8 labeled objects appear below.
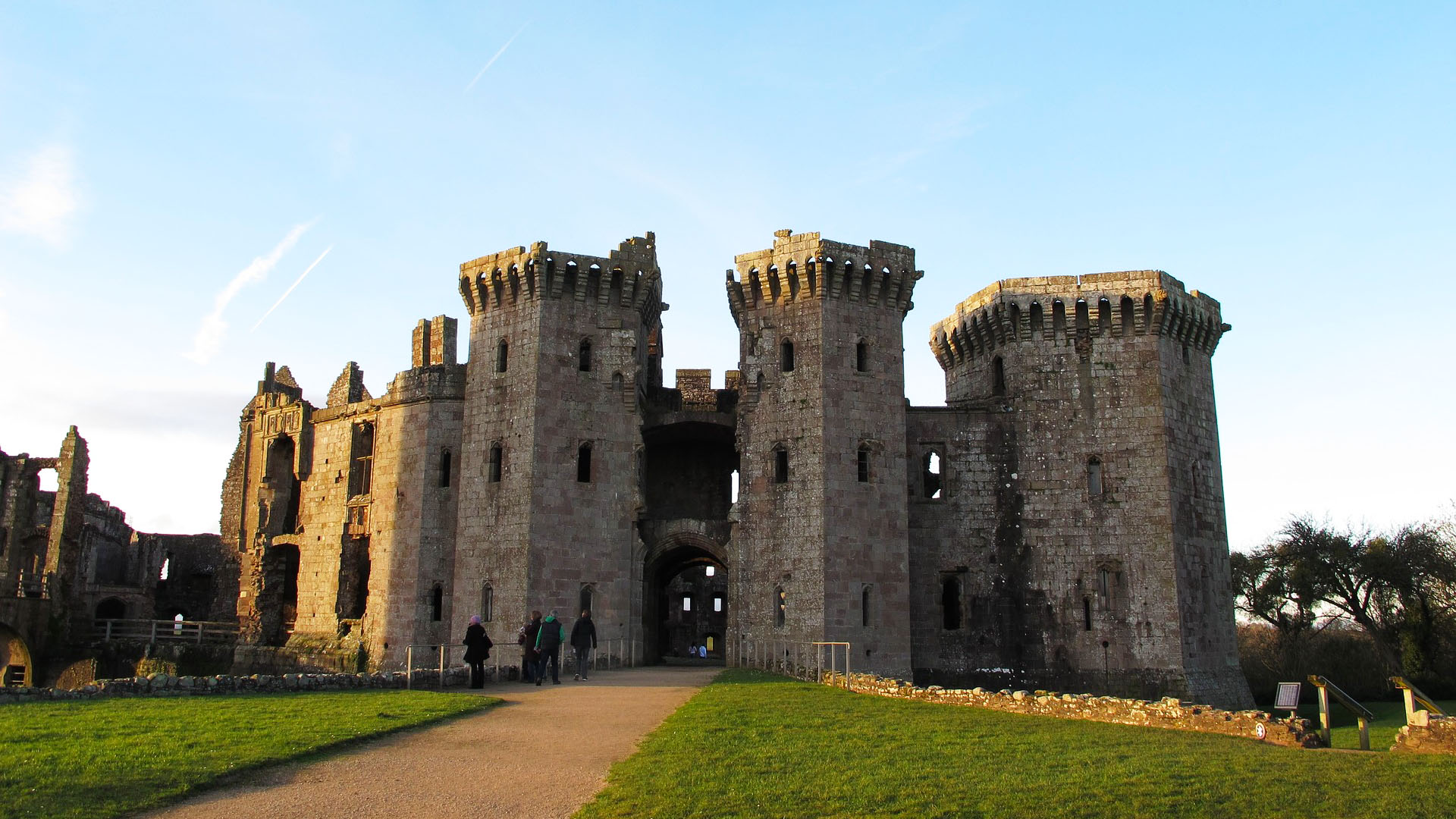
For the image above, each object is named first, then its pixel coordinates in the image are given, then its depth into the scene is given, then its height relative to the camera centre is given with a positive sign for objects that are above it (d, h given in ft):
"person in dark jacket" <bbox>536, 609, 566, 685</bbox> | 78.18 -1.59
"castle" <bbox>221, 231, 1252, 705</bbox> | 104.37 +13.67
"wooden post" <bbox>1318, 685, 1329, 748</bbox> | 56.59 -4.55
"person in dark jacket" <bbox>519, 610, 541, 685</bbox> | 79.30 -2.01
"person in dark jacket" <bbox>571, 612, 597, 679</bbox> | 81.56 -1.27
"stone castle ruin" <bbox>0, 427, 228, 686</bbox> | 136.26 +6.81
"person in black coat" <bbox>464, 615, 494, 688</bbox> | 73.00 -1.95
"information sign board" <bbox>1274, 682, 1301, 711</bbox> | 58.95 -3.89
